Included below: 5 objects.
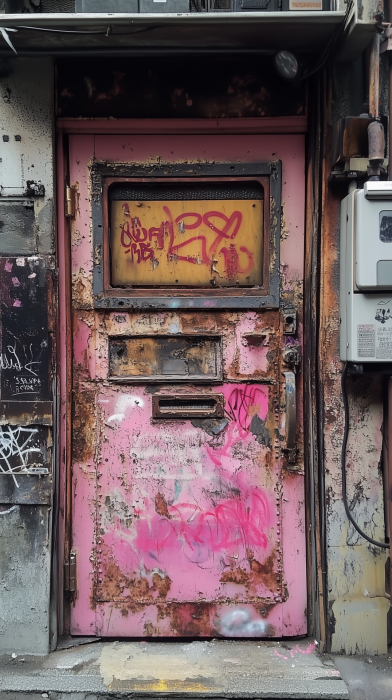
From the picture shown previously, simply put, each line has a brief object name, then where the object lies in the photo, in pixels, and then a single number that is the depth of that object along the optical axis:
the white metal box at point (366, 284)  2.56
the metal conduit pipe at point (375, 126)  2.62
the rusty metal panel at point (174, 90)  2.85
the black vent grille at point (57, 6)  3.03
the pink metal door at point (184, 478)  3.01
